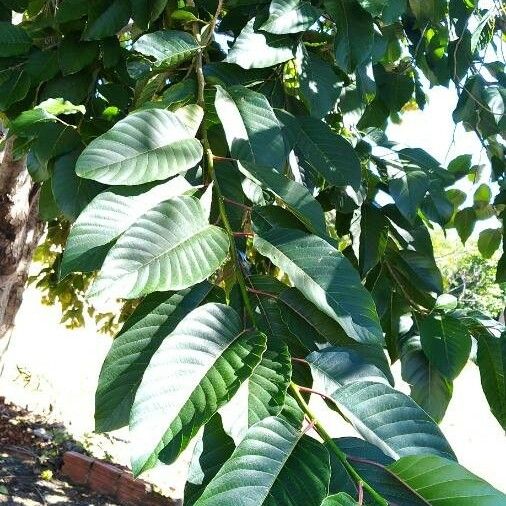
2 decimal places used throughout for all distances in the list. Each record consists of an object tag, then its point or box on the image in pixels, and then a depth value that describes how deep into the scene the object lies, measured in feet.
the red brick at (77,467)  12.26
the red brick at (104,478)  11.96
